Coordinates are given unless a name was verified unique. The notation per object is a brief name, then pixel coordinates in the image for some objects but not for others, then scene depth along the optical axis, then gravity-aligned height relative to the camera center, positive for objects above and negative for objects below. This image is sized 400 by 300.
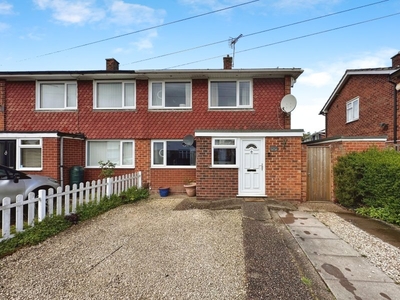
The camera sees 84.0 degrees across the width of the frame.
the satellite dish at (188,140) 9.21 +0.46
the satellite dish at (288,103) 9.09 +2.00
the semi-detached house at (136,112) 9.61 +1.77
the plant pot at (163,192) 9.32 -1.72
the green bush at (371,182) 5.69 -0.89
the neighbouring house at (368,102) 10.76 +2.83
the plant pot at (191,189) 9.06 -1.55
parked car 5.80 -0.90
